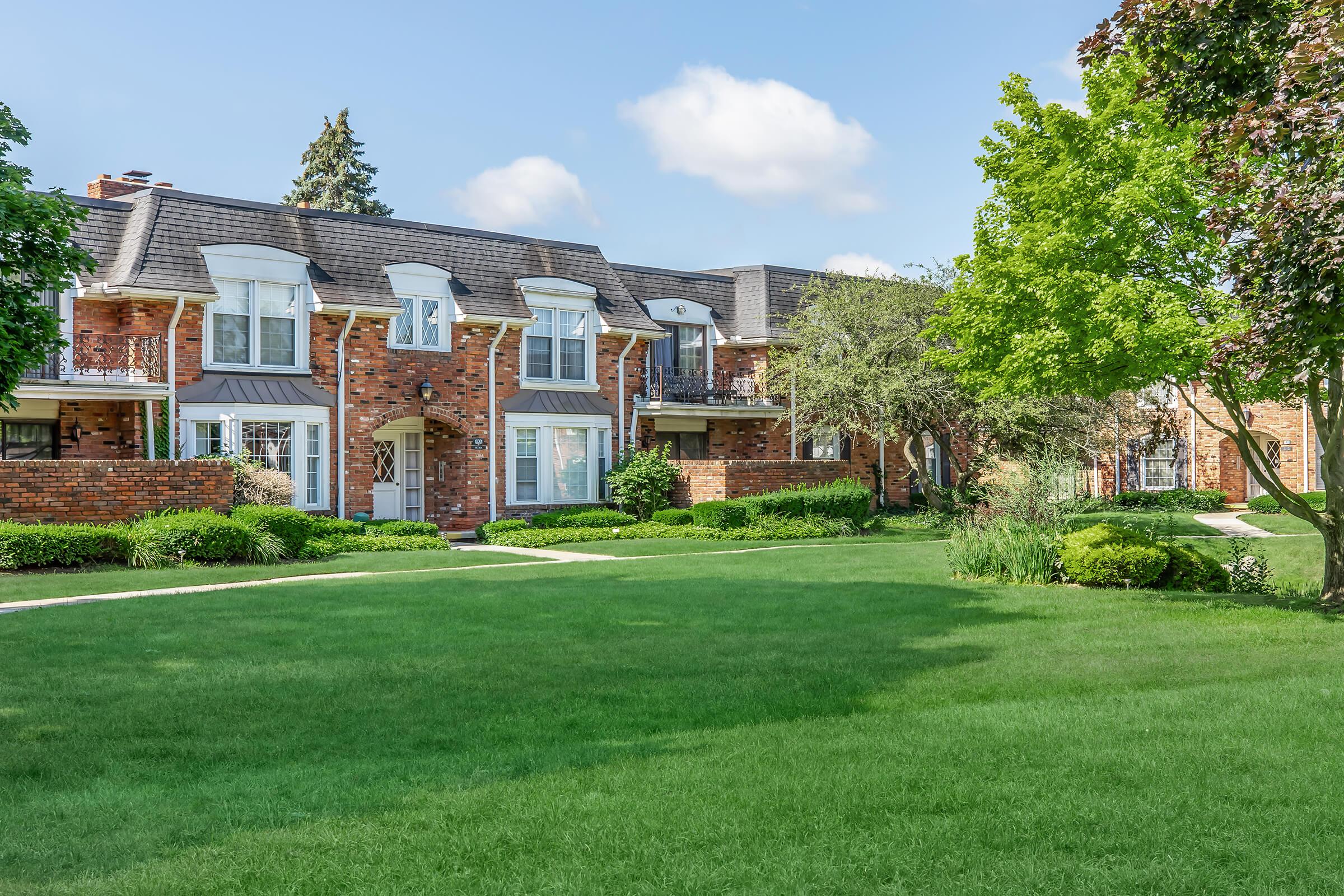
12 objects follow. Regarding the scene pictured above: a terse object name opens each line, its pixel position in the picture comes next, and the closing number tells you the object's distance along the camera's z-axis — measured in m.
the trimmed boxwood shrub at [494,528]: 23.77
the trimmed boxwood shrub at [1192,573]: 14.37
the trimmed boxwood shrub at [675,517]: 25.28
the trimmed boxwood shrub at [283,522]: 18.00
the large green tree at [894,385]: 26.02
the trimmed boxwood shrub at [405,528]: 22.25
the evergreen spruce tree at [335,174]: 45.06
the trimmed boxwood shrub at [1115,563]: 14.14
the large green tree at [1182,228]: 6.62
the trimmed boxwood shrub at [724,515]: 24.22
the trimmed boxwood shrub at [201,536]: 16.75
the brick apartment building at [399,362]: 20.95
